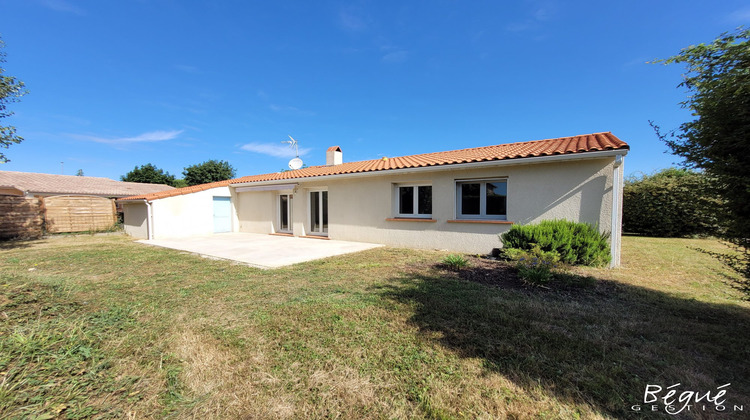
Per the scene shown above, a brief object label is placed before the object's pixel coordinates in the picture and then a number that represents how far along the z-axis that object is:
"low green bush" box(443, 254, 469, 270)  7.61
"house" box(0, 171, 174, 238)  16.36
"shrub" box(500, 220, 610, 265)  7.94
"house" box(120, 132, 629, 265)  8.50
